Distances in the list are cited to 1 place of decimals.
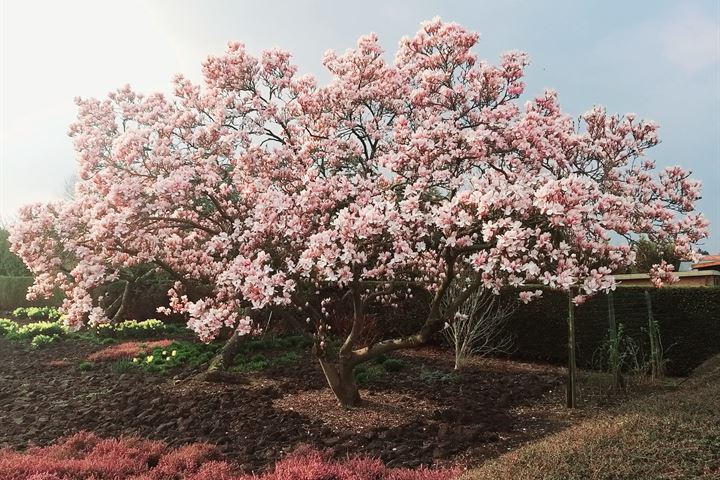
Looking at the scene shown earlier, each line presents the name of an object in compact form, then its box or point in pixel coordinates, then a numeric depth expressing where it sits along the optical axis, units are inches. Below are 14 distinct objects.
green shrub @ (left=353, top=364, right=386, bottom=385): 394.3
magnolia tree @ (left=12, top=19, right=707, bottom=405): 249.8
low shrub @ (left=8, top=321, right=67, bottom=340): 681.0
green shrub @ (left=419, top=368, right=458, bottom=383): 408.5
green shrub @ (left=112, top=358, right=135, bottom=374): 471.5
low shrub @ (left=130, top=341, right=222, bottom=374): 473.1
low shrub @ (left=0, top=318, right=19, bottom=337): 735.5
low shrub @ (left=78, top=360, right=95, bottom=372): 490.9
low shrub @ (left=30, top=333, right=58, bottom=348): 623.9
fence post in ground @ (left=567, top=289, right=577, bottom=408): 342.0
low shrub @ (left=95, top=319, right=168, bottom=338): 666.2
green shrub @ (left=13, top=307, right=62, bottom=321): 839.7
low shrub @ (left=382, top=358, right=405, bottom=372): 434.0
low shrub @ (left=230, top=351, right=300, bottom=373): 450.4
